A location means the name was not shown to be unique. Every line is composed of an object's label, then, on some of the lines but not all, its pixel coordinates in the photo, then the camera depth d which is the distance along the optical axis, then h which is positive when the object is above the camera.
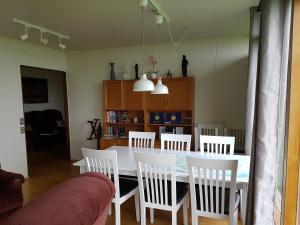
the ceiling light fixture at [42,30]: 2.80 +0.92
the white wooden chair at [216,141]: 3.00 -0.58
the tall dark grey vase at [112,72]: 4.77 +0.54
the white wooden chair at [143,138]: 3.49 -0.61
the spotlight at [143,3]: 2.18 +0.91
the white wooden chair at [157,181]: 2.17 -0.84
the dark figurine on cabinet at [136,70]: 4.64 +0.57
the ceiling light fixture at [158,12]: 2.48 +1.01
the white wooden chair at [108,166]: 2.34 -0.72
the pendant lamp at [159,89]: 2.88 +0.11
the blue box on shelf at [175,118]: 4.43 -0.39
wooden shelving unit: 4.20 -0.12
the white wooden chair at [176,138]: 3.23 -0.59
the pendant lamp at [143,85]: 2.49 +0.14
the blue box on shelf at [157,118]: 4.52 -0.40
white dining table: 2.21 -0.75
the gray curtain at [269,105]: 1.46 -0.05
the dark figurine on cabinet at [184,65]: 4.23 +0.61
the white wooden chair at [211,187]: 1.97 -0.81
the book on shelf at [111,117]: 4.85 -0.40
